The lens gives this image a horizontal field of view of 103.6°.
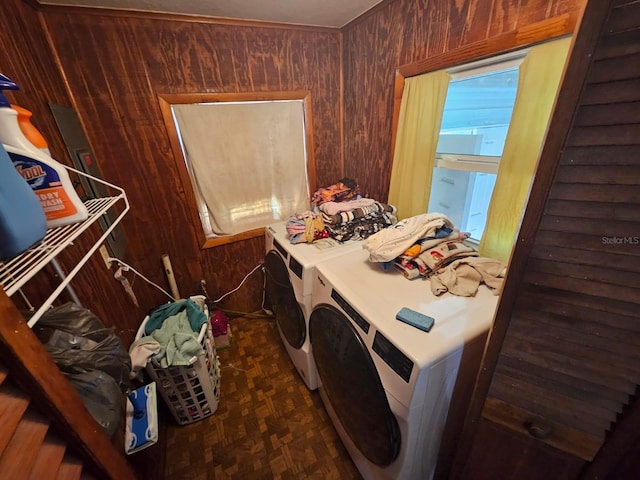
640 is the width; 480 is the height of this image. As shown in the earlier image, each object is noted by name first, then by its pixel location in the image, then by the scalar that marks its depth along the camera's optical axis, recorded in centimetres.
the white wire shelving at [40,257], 44
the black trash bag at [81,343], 72
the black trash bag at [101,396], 71
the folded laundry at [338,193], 185
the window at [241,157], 167
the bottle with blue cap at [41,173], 56
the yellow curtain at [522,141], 91
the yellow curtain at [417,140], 135
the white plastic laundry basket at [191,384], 130
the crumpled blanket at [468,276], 98
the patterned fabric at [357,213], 154
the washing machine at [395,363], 76
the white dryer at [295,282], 128
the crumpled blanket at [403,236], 112
